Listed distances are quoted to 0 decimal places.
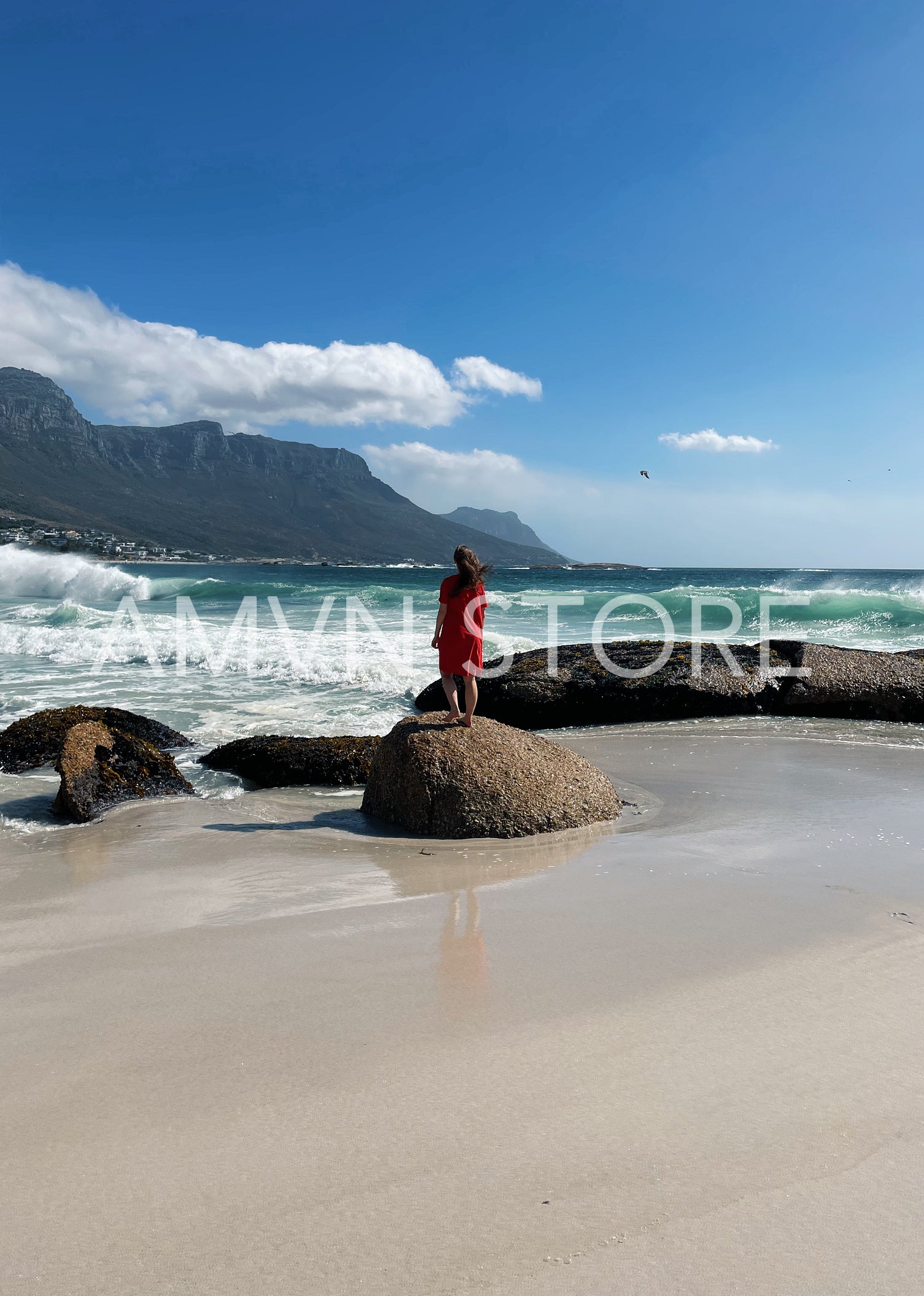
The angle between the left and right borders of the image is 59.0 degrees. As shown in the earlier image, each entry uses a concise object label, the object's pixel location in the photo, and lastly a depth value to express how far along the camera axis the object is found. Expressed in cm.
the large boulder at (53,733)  710
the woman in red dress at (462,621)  636
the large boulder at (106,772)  575
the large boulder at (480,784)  510
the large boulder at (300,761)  679
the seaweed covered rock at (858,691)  959
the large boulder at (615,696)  975
